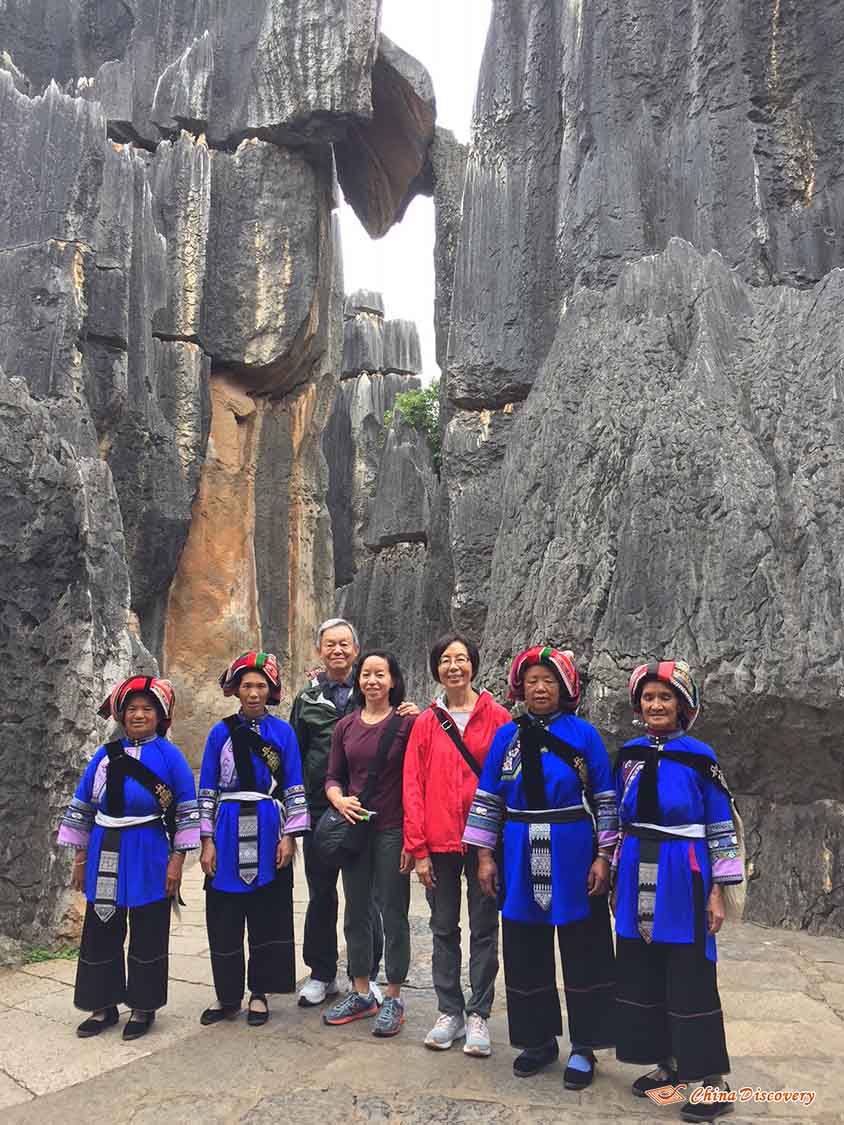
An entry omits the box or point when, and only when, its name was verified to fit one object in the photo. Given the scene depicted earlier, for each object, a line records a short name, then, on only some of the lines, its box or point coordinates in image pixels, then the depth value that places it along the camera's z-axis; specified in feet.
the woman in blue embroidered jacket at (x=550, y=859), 11.46
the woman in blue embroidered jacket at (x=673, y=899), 10.61
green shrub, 71.97
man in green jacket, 14.08
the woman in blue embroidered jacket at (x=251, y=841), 13.44
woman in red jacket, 12.35
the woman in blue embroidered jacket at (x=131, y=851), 13.12
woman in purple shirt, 13.11
